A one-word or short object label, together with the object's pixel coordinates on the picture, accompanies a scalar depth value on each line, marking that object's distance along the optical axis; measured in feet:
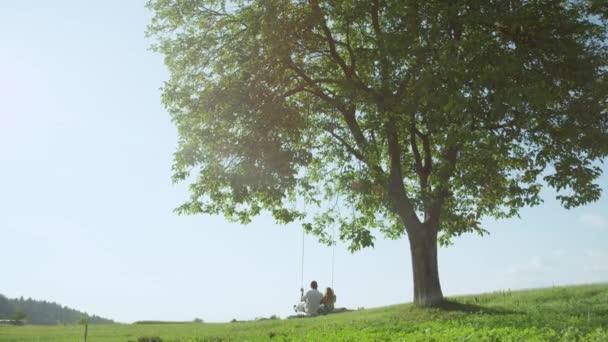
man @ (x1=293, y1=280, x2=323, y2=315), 90.53
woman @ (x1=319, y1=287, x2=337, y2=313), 93.50
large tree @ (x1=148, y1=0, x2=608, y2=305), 70.33
